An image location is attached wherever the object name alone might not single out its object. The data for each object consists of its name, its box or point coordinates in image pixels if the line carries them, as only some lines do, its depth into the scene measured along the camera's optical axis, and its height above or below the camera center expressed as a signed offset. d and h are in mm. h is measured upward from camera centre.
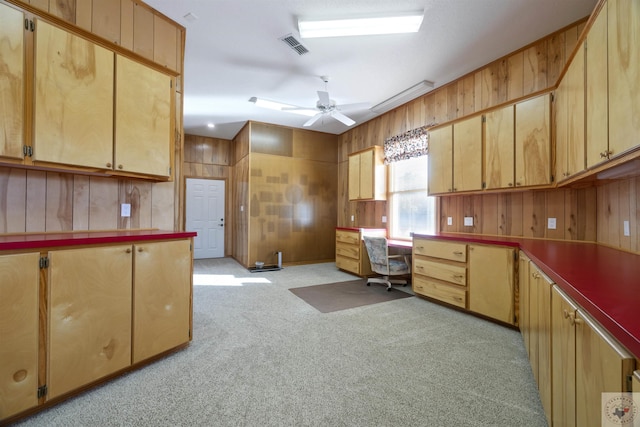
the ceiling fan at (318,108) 3905 +1610
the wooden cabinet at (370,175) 4922 +768
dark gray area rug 3307 -1084
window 4273 +259
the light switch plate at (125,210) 2223 +38
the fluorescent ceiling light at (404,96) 3932 +1924
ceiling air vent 2928 +1928
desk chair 3875 -681
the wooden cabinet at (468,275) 2629 -654
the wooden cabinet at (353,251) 4719 -654
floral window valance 4105 +1153
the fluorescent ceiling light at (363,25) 2553 +1852
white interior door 6570 -3
